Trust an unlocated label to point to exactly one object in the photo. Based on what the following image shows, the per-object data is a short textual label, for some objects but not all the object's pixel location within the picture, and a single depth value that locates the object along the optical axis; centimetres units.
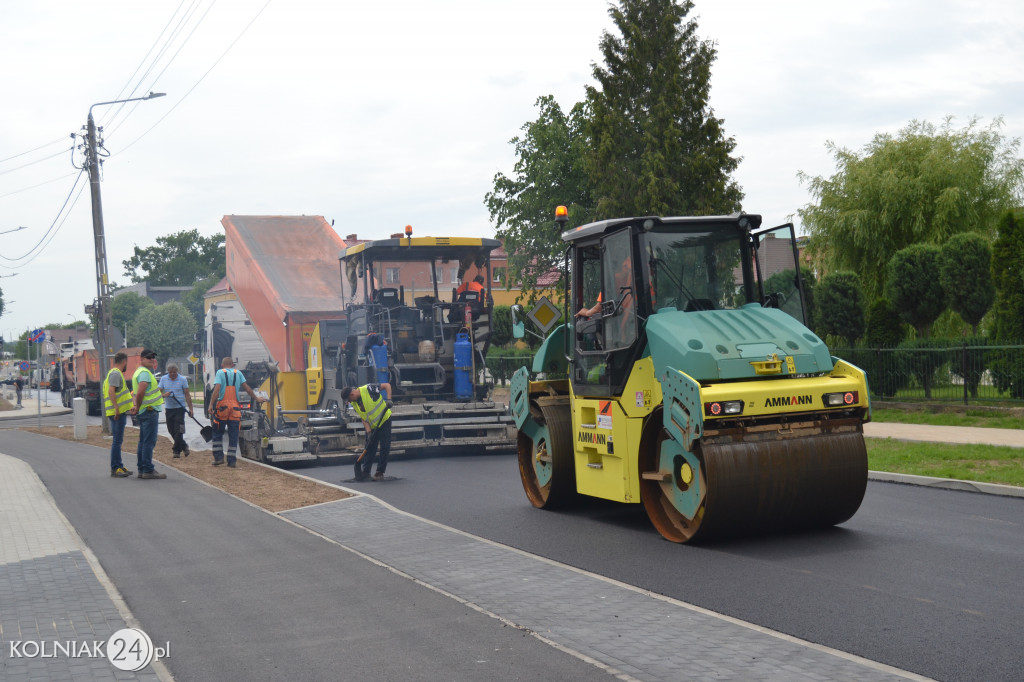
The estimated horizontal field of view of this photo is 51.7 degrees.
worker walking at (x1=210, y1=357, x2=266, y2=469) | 1610
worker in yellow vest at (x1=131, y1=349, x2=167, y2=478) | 1466
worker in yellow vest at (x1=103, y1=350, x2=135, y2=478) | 1505
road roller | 823
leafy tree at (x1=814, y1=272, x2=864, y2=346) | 2350
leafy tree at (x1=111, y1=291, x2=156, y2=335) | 10269
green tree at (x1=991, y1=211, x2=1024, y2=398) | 1966
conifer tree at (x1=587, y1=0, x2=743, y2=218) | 2986
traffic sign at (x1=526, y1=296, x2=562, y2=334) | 1884
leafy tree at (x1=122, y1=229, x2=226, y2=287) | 13012
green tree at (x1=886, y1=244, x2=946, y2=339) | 2255
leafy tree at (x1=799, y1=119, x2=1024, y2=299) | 2897
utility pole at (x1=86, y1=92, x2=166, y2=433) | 2439
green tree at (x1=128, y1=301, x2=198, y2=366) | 8088
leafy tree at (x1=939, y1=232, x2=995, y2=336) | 2172
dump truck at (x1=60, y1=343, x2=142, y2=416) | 3919
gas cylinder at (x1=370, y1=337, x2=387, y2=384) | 1673
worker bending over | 1384
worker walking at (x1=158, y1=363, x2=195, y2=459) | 1745
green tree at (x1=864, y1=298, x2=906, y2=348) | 2341
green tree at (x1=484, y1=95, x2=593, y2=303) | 3775
